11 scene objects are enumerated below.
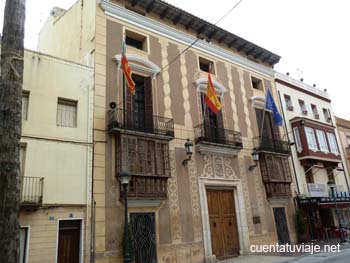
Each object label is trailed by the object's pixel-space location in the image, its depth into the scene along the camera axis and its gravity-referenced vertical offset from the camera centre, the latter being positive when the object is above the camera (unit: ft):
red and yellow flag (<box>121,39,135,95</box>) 36.01 +18.70
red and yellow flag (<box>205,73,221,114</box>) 43.75 +17.73
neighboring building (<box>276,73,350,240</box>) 59.82 +12.68
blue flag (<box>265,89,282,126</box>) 51.13 +18.91
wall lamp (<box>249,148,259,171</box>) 51.41 +10.60
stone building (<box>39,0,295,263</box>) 35.99 +12.25
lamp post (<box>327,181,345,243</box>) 56.90 +5.00
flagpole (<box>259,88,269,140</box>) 54.53 +17.29
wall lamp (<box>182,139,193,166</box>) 42.09 +10.40
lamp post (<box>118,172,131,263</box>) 30.55 +4.23
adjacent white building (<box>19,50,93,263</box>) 28.96 +7.55
